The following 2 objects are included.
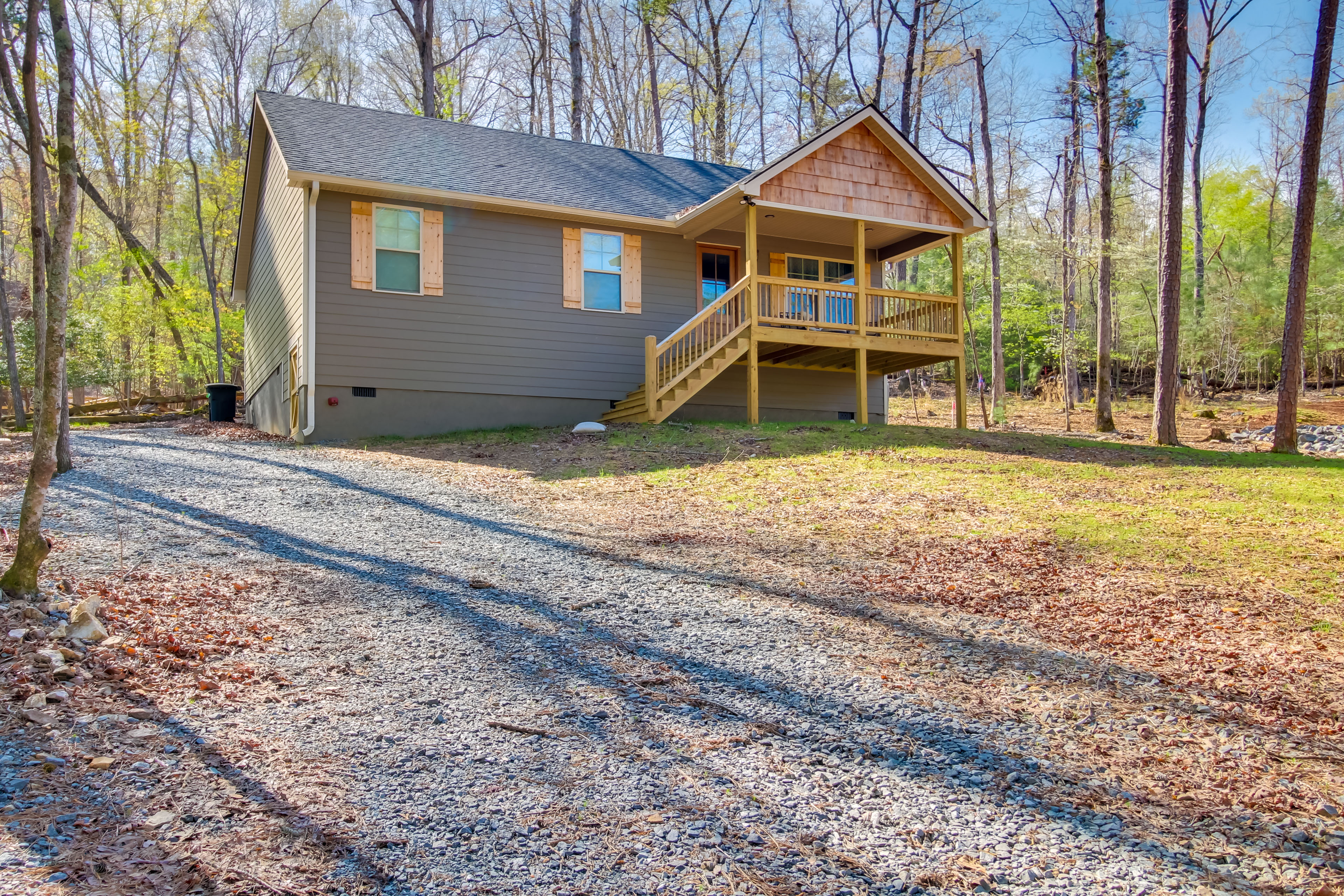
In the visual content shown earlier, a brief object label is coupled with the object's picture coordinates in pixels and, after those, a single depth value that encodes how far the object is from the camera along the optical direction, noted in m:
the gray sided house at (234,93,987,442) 12.24
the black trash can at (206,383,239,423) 17.69
